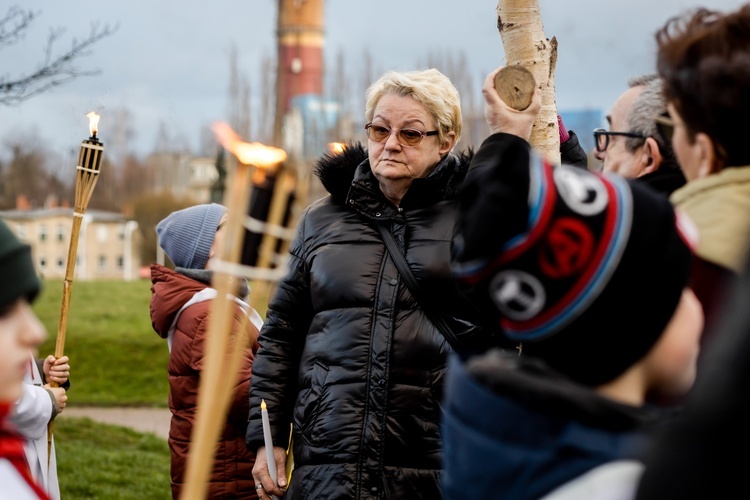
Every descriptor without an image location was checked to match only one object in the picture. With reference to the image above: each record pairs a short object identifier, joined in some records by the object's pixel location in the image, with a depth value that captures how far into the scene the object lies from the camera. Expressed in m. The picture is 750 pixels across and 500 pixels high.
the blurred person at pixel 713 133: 2.00
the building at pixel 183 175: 53.09
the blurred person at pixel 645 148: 3.04
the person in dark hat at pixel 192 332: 4.73
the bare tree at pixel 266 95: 49.16
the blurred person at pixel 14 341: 1.87
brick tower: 62.91
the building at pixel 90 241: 64.38
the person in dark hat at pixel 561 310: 1.62
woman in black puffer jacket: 3.78
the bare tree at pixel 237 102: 53.00
